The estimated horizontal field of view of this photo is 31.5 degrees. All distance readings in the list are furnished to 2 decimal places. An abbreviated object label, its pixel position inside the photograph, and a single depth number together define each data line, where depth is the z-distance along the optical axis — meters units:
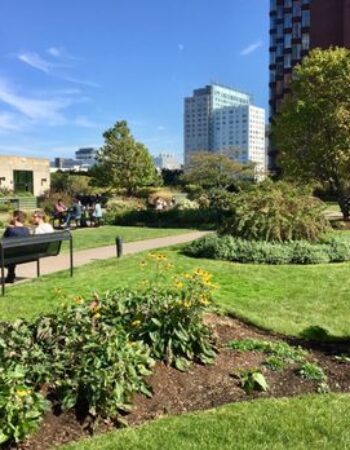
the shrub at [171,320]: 5.40
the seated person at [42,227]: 14.31
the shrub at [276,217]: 12.81
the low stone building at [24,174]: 56.41
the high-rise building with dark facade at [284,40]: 83.88
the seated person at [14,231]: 10.24
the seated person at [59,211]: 25.61
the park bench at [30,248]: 9.16
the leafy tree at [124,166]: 53.38
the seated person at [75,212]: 25.06
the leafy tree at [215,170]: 41.56
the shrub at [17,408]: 3.89
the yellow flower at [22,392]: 3.98
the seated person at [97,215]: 25.47
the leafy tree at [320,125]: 21.88
